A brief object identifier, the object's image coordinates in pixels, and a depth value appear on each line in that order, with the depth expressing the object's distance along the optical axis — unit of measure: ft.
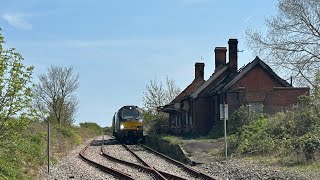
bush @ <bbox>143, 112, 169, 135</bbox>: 182.53
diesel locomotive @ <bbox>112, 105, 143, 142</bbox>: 149.18
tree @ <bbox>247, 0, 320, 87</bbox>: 117.08
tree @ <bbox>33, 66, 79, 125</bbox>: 199.82
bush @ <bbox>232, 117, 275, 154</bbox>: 76.87
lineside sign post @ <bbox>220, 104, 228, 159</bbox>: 78.11
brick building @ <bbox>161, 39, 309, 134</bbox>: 127.75
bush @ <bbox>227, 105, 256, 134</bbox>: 108.47
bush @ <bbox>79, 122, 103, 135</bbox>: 322.77
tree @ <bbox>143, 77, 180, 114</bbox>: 238.27
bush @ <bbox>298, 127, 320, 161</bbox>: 62.13
